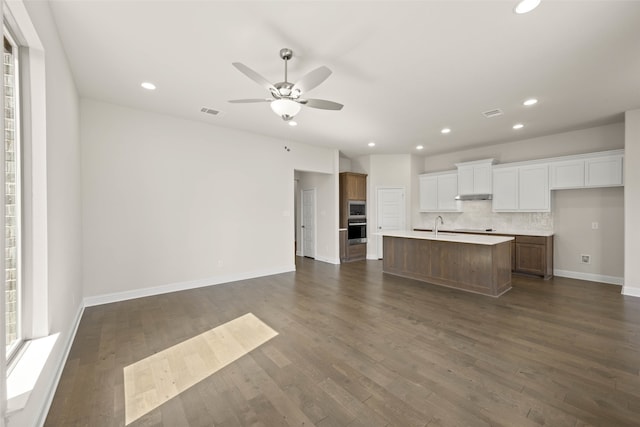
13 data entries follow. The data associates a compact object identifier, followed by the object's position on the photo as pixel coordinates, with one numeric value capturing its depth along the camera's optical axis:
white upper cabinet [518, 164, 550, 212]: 5.52
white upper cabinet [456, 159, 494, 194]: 6.35
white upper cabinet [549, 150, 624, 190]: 4.76
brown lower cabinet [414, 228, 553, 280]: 5.35
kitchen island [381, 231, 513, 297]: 4.32
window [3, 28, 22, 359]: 1.82
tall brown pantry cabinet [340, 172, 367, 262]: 7.29
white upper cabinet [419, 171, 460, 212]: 7.02
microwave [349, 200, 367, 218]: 7.46
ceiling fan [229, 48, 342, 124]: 2.37
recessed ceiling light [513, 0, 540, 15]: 2.05
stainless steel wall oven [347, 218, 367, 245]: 7.39
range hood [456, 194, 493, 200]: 6.30
